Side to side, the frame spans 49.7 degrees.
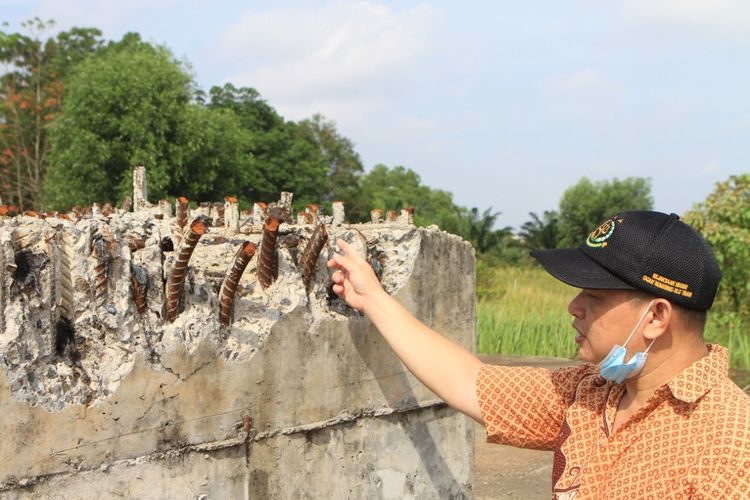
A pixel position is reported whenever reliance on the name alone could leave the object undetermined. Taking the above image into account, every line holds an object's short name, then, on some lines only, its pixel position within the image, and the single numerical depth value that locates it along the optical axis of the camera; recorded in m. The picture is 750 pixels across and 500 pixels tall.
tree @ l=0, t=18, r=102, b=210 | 24.12
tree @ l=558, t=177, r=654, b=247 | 37.00
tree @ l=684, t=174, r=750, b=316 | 10.23
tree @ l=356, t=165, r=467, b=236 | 35.88
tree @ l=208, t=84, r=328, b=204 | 28.05
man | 1.81
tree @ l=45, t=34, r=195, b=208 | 18.73
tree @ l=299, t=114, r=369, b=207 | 35.41
